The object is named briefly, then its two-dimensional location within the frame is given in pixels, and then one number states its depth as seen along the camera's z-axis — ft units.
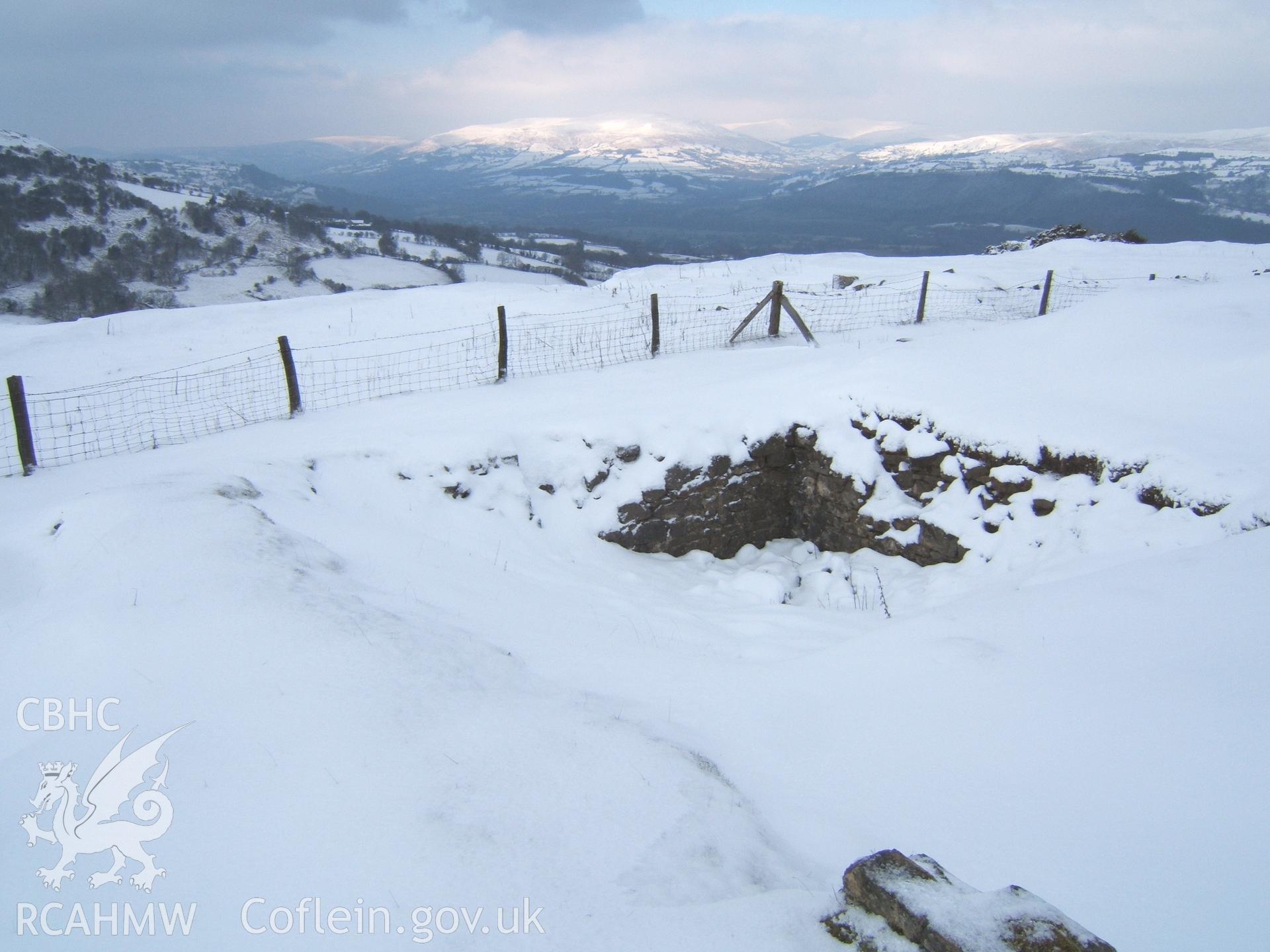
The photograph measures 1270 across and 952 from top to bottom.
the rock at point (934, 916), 5.78
